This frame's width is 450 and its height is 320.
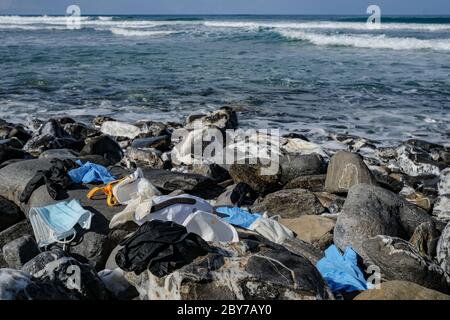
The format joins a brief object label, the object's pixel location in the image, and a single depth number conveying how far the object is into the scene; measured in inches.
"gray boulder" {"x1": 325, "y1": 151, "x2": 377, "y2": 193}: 249.3
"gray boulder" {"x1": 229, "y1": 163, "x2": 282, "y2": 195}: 264.9
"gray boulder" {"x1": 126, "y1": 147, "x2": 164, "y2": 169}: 305.1
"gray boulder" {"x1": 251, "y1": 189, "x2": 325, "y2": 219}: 230.4
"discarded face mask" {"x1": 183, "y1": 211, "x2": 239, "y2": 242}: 168.3
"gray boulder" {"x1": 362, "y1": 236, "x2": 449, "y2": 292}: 160.4
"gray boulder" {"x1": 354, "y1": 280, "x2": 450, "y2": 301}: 130.3
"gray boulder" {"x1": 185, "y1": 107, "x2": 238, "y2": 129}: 394.0
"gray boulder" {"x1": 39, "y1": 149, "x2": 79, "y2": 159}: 289.5
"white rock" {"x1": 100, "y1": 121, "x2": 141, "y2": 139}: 377.4
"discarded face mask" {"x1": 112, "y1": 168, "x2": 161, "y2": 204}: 211.9
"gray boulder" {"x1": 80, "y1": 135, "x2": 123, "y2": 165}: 312.5
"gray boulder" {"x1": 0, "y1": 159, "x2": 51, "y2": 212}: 227.8
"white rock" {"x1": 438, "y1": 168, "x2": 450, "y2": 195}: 268.8
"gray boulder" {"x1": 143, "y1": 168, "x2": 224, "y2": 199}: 243.3
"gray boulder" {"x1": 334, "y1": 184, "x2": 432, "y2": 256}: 188.7
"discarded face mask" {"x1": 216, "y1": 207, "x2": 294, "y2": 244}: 190.4
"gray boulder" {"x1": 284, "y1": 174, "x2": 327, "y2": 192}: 263.9
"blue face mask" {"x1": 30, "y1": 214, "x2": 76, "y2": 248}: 181.5
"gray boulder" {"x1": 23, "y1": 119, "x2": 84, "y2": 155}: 323.6
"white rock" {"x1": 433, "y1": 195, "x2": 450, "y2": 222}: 237.4
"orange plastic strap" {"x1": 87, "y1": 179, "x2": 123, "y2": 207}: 209.7
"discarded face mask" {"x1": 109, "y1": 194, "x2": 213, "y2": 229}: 183.3
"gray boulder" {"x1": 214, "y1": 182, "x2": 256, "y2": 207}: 241.4
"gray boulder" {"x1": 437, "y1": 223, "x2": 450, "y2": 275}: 171.5
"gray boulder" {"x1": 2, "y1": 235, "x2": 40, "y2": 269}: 165.3
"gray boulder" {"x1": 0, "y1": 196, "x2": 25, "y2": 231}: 211.5
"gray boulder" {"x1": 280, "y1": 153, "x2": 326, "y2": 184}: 275.4
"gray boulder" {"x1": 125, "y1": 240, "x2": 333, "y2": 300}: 122.9
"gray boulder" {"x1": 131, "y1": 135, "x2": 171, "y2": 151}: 335.0
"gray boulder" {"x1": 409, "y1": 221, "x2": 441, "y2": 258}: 186.1
